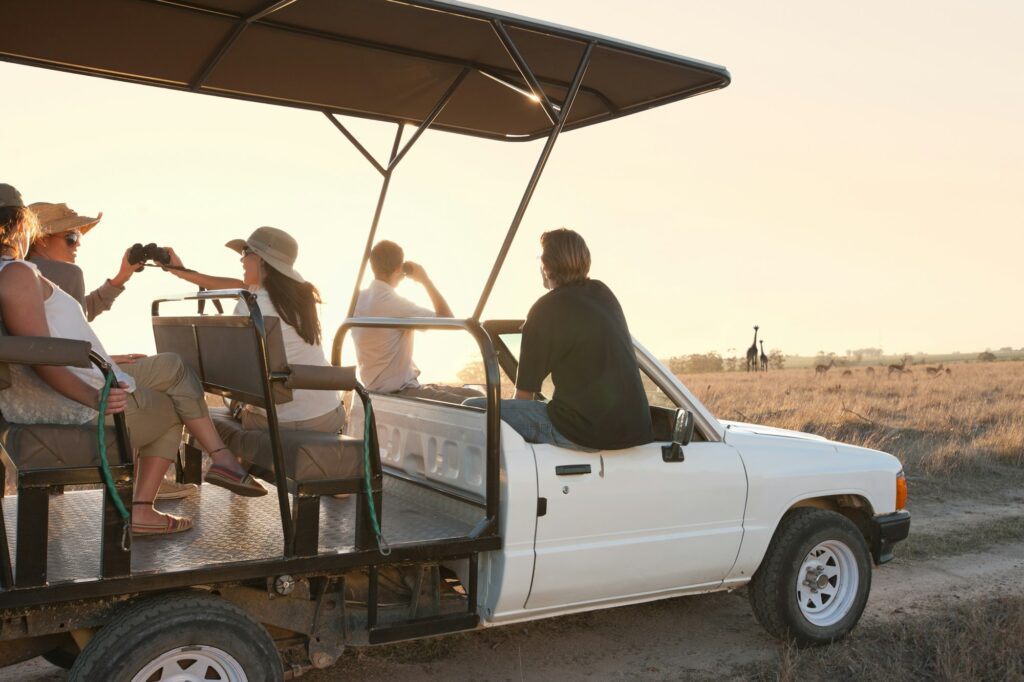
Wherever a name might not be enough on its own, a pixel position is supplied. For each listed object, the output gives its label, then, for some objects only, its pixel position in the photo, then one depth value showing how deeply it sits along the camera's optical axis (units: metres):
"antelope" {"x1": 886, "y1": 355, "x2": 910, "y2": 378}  34.52
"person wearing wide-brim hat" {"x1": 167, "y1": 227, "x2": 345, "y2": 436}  4.83
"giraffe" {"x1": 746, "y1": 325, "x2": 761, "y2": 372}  43.38
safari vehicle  3.76
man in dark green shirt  4.81
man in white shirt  6.11
